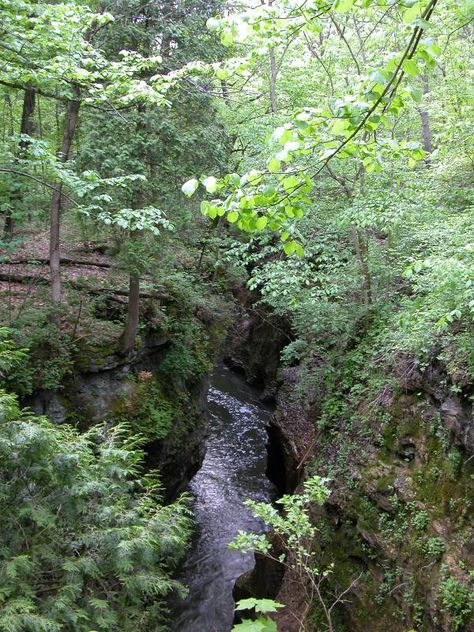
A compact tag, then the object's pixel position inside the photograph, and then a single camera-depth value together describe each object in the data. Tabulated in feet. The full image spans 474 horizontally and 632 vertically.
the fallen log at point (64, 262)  35.47
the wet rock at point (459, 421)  20.26
